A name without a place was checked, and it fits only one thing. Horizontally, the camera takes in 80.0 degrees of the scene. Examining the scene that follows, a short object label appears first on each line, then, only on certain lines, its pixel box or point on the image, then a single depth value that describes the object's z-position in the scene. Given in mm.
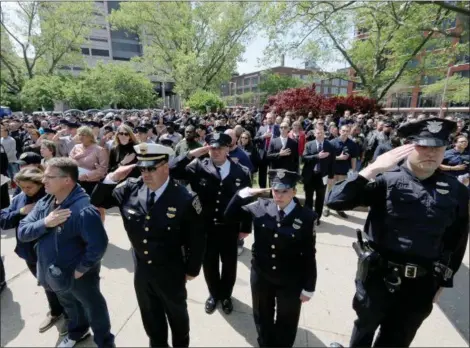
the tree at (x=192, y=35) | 28969
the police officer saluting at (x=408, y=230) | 2088
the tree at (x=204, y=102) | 22766
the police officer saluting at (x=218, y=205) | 3221
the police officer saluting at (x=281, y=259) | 2396
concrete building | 58844
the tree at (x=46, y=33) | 29767
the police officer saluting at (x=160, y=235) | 2336
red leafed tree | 16047
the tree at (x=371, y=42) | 17141
